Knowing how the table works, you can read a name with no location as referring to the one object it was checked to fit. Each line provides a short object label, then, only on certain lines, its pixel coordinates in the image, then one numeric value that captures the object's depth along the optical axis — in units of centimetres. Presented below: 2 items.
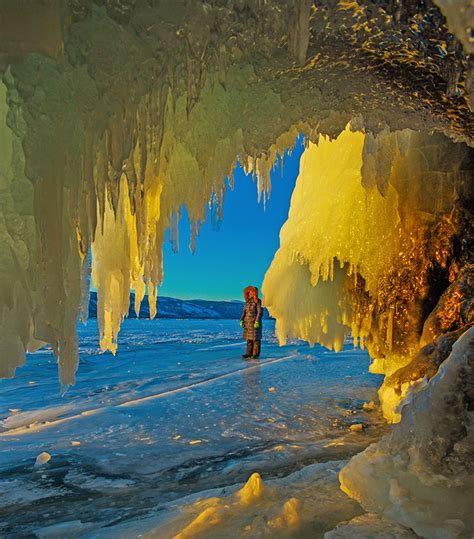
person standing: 1155
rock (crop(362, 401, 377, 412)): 581
